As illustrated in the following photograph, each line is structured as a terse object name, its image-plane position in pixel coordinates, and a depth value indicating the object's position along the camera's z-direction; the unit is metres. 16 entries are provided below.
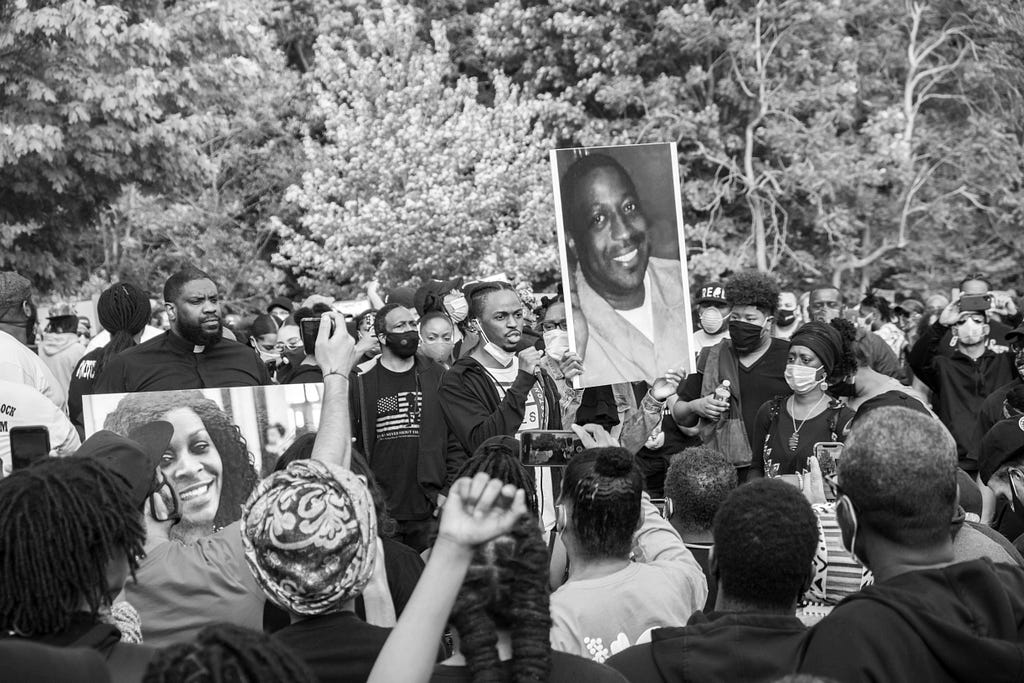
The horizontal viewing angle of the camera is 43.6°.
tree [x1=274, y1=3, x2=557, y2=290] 26.00
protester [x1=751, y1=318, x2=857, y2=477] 6.79
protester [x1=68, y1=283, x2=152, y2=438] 7.88
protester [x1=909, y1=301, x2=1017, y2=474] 10.41
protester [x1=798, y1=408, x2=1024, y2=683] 2.86
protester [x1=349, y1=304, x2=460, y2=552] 7.88
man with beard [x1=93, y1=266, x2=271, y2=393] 6.86
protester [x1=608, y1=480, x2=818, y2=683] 3.24
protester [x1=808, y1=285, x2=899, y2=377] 7.04
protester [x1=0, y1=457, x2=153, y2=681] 2.71
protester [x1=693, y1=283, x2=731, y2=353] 9.44
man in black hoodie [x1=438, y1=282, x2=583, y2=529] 6.66
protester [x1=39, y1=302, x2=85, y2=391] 10.37
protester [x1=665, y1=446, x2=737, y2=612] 4.79
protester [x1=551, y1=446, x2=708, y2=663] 3.82
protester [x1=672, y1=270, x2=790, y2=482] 7.75
